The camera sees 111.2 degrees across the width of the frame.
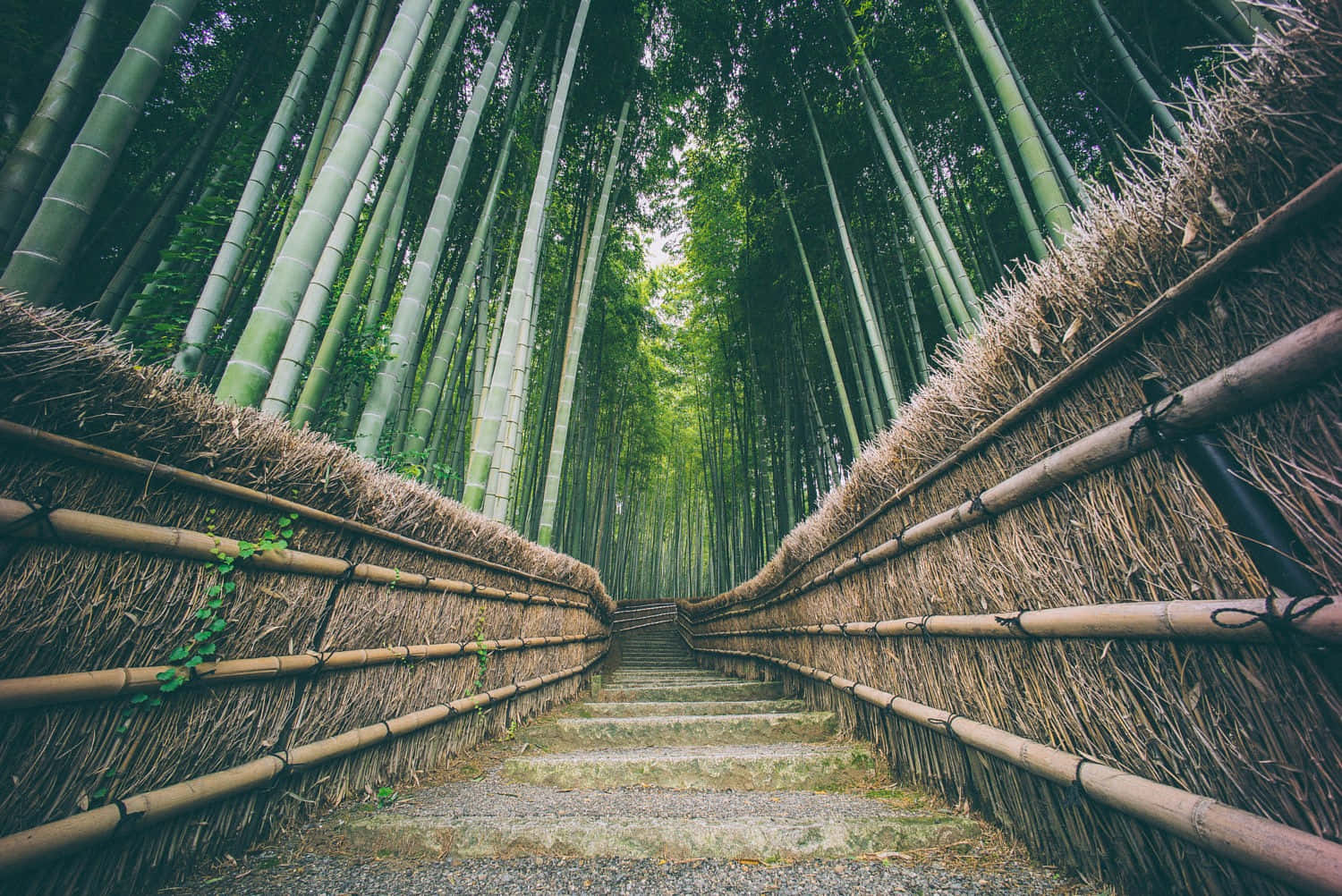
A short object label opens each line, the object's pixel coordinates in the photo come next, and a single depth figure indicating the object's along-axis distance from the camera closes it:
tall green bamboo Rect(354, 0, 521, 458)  2.97
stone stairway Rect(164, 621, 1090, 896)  1.19
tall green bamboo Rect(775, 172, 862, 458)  4.77
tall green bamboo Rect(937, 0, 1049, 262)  2.72
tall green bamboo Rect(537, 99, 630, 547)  4.30
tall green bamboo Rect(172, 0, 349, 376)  2.74
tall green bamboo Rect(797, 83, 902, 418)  3.93
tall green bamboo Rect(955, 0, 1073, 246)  2.06
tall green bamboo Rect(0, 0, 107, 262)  1.95
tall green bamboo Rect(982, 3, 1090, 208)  3.07
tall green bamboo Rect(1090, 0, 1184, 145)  3.17
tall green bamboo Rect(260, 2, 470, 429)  2.02
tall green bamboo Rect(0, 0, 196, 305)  1.57
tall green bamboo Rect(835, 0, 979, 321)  3.06
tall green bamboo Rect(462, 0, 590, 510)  3.13
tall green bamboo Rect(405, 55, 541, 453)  3.72
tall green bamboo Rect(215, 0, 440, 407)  1.82
